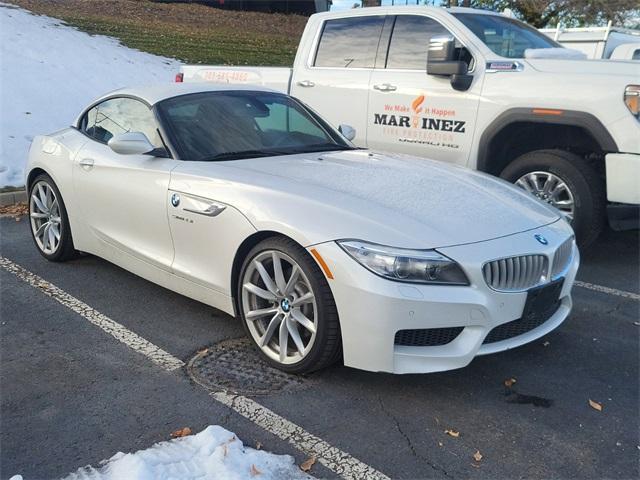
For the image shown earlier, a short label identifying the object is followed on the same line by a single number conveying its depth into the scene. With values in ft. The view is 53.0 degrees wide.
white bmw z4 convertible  10.17
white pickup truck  16.99
